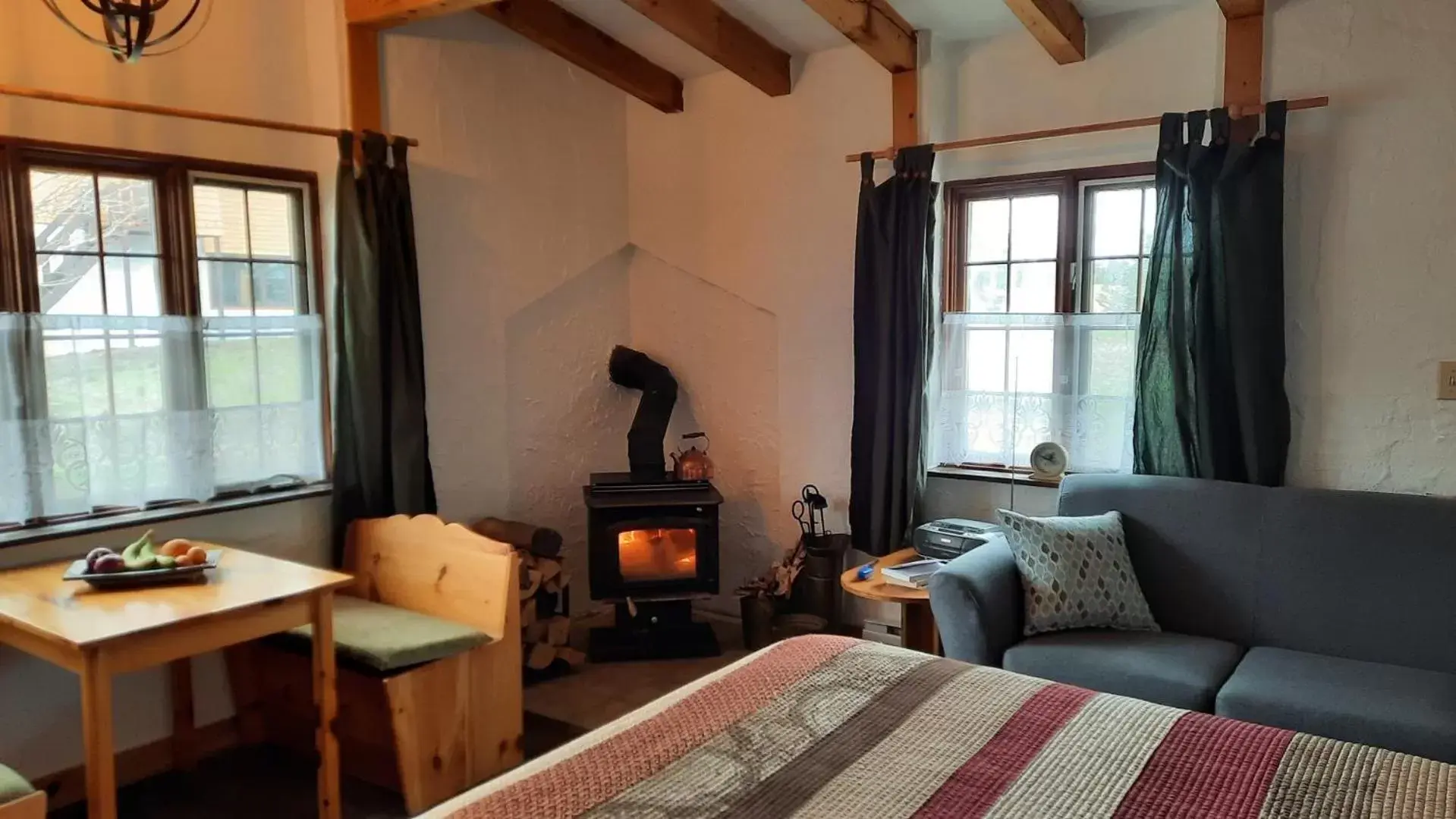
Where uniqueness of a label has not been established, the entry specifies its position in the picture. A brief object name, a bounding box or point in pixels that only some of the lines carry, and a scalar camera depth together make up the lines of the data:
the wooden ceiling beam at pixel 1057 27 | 3.05
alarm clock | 3.49
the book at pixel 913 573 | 3.21
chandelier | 2.08
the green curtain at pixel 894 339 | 3.60
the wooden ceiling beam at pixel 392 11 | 3.13
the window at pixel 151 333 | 2.75
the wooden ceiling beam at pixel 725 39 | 3.50
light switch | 2.88
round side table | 3.26
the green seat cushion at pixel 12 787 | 1.99
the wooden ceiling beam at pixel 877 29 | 3.26
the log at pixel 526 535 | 3.83
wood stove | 3.90
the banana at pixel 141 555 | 2.54
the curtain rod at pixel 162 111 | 2.62
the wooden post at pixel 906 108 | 3.66
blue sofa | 2.52
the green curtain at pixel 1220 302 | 3.01
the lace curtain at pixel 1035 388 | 3.46
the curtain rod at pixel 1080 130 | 2.93
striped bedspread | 1.45
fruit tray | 2.48
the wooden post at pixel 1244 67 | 3.04
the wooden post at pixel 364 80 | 3.40
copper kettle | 4.23
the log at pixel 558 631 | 3.83
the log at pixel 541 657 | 3.75
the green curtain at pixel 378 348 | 3.35
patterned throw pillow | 2.89
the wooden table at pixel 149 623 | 2.16
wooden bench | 2.79
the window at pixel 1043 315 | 3.45
